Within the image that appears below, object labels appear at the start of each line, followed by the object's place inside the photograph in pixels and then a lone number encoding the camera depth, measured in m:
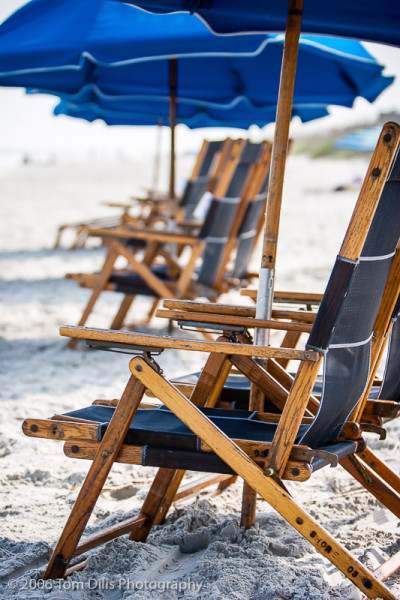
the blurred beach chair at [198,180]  14.92
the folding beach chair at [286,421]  3.72
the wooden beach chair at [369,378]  4.51
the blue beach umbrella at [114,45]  7.79
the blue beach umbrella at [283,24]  4.76
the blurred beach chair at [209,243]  9.55
